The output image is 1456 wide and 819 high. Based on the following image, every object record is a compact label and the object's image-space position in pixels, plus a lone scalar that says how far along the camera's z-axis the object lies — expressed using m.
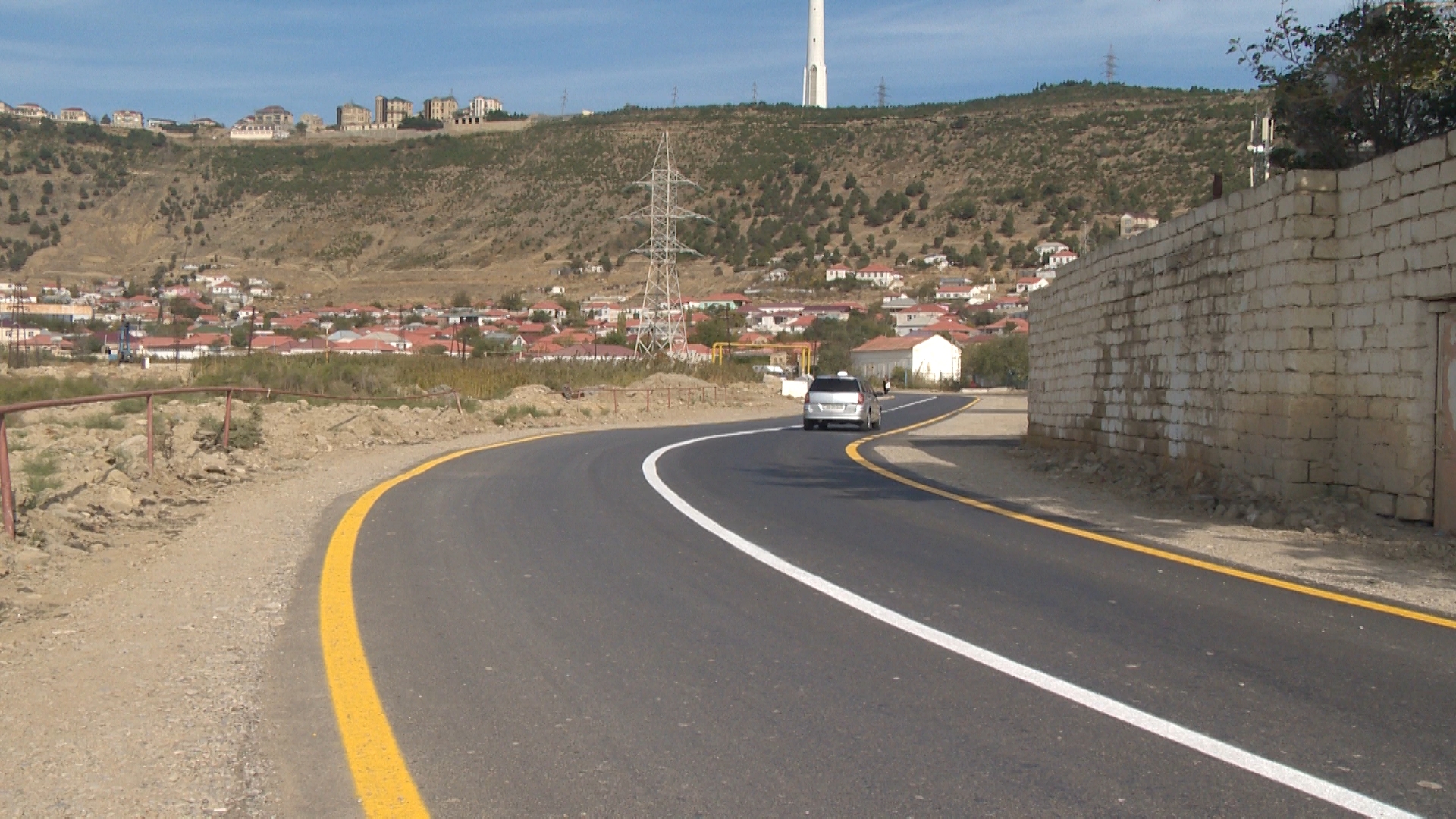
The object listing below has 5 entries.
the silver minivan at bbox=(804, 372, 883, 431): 33.81
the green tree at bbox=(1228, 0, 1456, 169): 15.40
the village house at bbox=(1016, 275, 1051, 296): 104.68
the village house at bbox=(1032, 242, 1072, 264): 106.62
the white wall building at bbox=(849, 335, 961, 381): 102.12
